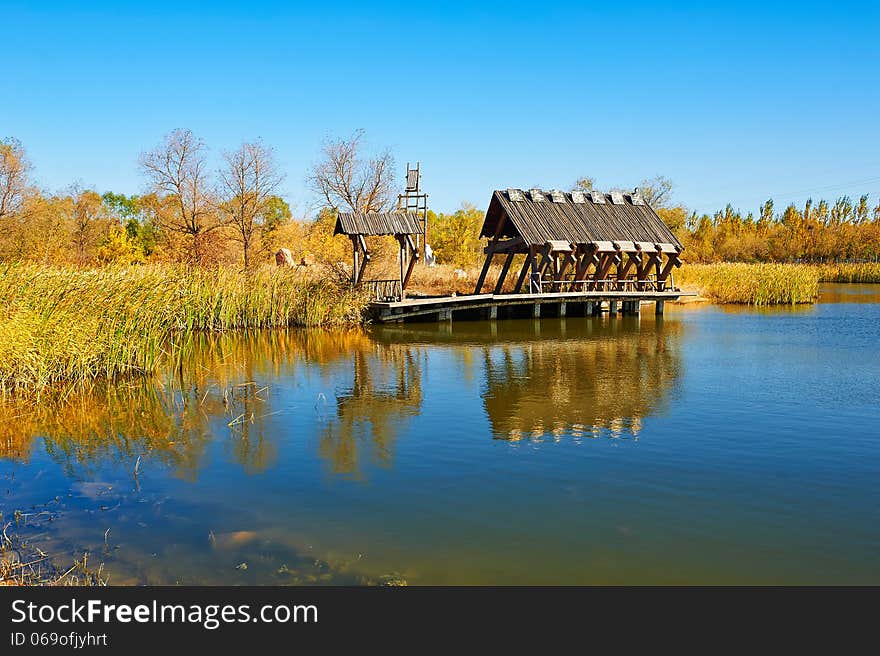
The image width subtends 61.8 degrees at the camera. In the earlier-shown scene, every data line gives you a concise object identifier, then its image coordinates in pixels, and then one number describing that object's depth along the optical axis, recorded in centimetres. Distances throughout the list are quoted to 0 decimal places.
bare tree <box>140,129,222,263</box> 3372
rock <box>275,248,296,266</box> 3650
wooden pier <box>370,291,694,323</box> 2339
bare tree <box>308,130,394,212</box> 3991
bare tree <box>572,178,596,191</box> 4689
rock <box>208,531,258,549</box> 597
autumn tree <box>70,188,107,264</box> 4312
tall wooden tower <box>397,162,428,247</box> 2660
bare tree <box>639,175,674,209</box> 4850
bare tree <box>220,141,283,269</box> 3541
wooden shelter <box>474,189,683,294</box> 2552
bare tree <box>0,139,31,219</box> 3644
